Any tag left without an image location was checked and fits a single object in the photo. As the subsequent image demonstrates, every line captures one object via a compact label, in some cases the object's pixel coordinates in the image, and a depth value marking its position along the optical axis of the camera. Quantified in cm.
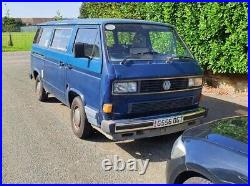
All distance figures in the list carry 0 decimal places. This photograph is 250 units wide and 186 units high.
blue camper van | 371
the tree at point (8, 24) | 2183
